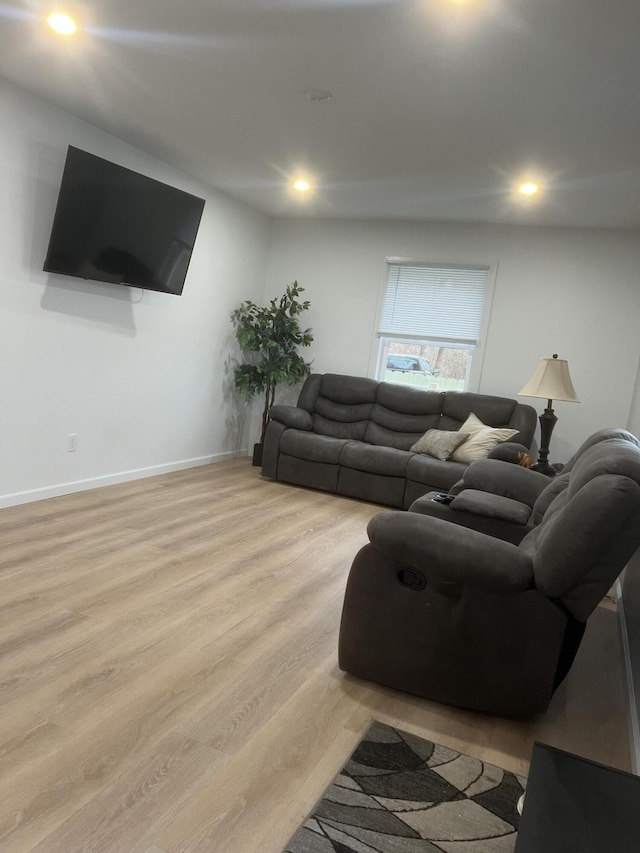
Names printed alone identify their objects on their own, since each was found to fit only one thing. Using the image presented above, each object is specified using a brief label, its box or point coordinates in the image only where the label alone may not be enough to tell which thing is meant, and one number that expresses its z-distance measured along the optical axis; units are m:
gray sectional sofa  5.06
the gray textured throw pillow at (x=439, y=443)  5.04
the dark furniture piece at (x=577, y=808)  0.99
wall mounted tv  3.78
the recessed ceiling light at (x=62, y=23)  2.72
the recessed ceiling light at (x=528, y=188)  4.26
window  5.75
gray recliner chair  1.88
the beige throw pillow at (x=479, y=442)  4.91
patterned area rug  1.52
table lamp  4.55
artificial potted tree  5.91
